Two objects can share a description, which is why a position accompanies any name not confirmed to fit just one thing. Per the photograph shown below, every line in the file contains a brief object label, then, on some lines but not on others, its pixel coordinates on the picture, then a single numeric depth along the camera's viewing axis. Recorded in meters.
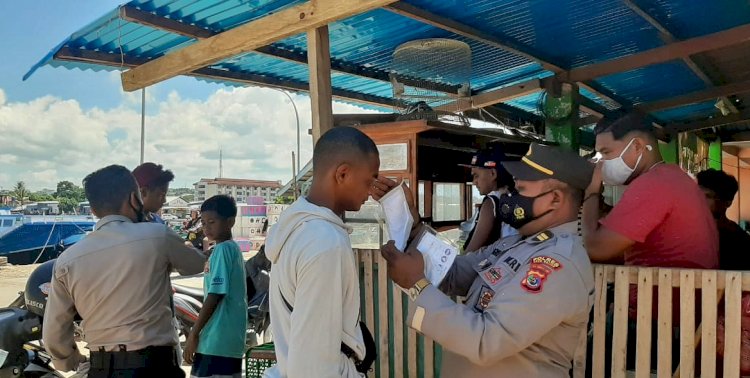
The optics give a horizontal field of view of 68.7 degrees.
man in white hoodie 1.52
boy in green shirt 3.35
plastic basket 3.31
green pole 5.99
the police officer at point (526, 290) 1.61
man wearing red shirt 2.26
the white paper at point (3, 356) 3.79
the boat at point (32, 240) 18.50
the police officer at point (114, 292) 2.69
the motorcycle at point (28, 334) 3.91
